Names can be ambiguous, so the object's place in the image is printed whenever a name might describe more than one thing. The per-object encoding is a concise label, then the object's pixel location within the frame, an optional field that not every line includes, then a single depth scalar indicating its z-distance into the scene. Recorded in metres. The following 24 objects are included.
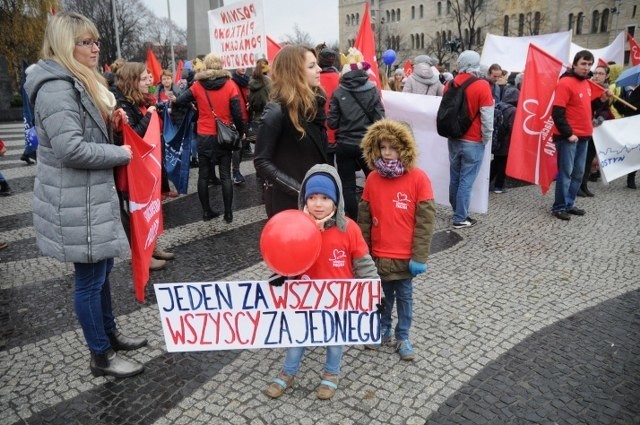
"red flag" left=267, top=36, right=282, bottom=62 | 8.55
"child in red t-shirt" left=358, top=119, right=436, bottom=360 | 2.97
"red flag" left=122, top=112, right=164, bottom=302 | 2.91
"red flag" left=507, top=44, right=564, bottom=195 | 6.21
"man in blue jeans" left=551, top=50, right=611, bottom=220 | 5.91
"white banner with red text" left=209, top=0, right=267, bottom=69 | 7.65
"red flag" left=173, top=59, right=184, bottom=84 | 12.21
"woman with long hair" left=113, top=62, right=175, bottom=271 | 4.47
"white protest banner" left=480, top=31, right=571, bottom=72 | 10.21
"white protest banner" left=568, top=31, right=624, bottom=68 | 11.52
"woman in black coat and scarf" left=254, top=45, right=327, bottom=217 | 2.97
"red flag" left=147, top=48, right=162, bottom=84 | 11.26
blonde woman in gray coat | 2.50
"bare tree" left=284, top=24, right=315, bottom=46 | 73.00
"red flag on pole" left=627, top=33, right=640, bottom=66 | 10.62
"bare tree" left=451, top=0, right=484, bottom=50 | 36.97
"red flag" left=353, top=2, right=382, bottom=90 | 7.27
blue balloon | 10.47
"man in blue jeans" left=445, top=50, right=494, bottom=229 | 5.43
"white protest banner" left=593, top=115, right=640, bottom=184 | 7.14
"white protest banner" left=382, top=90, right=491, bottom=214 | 6.23
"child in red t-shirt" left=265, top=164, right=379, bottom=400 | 2.61
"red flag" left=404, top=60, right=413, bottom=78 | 13.85
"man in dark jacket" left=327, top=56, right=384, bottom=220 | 5.10
